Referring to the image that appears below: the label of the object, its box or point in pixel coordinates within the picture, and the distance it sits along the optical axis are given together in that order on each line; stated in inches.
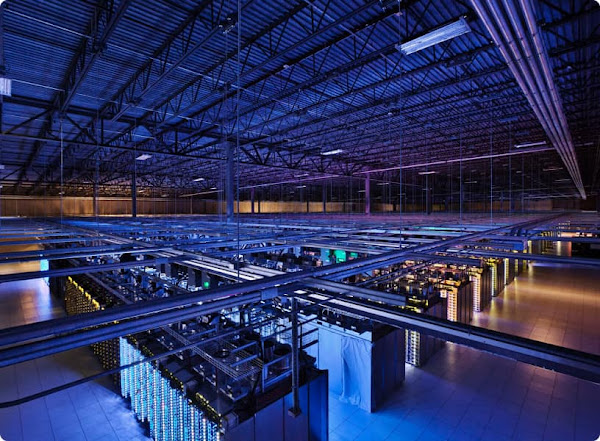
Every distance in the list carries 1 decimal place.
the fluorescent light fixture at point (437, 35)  139.5
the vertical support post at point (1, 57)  181.2
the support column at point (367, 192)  818.0
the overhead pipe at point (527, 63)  131.5
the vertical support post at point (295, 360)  92.1
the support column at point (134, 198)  606.2
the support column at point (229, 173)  468.8
